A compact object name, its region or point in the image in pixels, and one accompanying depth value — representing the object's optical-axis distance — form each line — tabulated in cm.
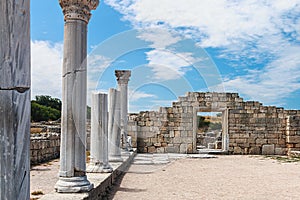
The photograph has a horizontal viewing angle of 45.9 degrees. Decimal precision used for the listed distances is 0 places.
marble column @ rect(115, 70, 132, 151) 1305
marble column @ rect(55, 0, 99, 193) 509
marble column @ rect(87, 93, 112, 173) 765
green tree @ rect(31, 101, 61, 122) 3394
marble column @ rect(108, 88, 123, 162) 1030
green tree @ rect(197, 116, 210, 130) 3025
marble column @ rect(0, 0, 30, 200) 238
